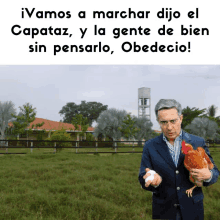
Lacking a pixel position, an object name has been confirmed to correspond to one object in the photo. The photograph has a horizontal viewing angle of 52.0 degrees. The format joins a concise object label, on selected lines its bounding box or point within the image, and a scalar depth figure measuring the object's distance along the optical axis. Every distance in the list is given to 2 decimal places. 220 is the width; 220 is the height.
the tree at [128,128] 34.10
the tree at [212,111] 65.06
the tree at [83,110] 60.72
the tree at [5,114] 28.76
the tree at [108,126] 35.22
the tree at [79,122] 37.62
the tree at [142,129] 39.28
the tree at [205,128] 37.97
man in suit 2.03
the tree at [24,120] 27.80
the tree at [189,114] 49.56
